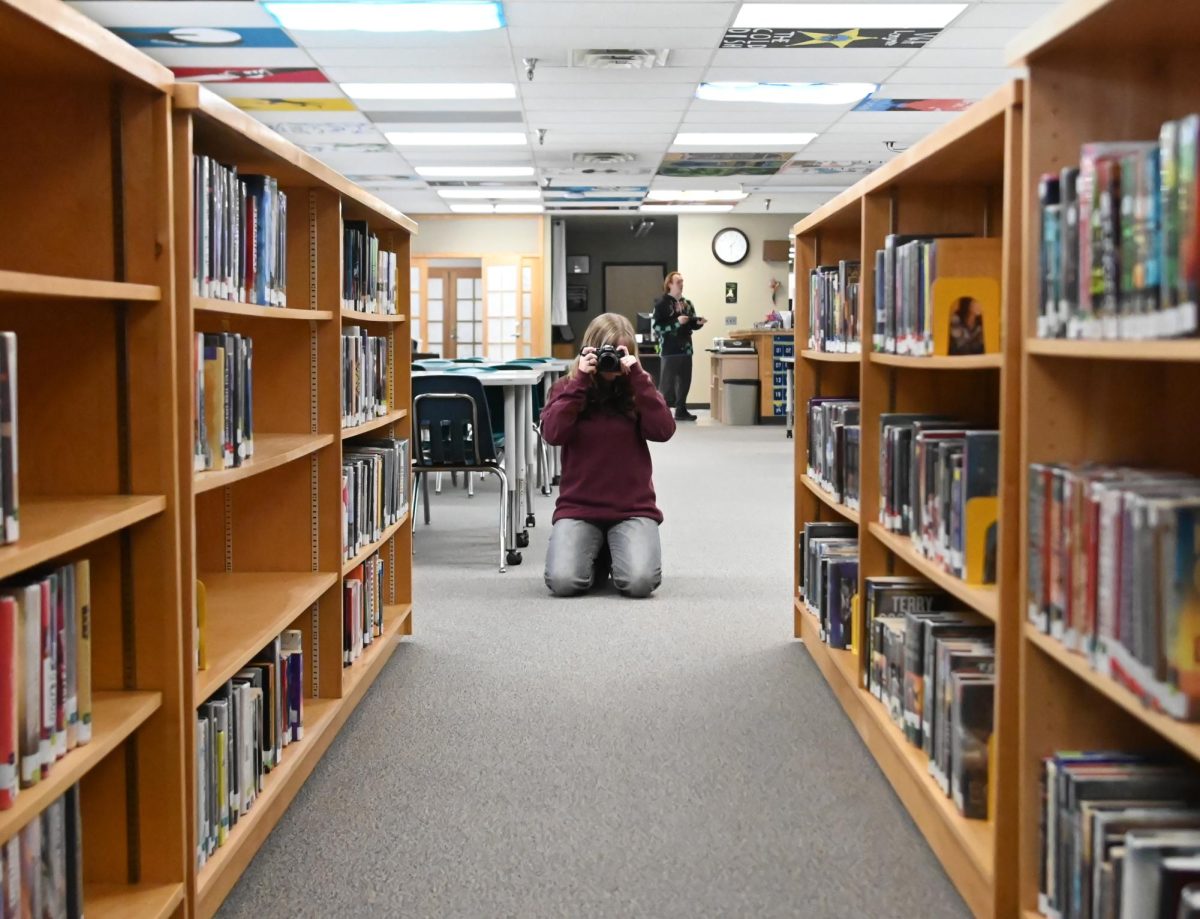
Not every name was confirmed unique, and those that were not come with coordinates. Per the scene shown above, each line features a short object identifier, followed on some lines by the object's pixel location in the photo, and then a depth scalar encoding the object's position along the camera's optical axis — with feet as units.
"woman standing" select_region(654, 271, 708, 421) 39.50
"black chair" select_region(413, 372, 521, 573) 15.70
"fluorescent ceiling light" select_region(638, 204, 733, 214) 47.52
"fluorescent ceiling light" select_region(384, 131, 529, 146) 31.14
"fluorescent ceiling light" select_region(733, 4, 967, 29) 19.57
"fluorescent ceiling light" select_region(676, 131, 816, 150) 31.89
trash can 41.22
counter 40.65
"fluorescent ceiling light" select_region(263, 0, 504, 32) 19.47
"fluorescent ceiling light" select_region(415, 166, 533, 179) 37.32
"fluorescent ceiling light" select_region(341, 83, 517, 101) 25.29
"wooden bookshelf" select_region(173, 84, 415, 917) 8.32
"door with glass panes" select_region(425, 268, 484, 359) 50.06
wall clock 49.96
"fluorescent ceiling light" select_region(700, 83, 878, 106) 25.46
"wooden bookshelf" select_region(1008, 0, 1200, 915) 5.16
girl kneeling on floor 13.85
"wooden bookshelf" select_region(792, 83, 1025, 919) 5.58
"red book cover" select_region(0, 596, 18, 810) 4.24
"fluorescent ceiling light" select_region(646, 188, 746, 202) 43.47
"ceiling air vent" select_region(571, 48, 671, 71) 22.53
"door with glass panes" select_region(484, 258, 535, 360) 49.98
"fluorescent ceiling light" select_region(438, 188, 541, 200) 42.83
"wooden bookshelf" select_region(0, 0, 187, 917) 5.38
